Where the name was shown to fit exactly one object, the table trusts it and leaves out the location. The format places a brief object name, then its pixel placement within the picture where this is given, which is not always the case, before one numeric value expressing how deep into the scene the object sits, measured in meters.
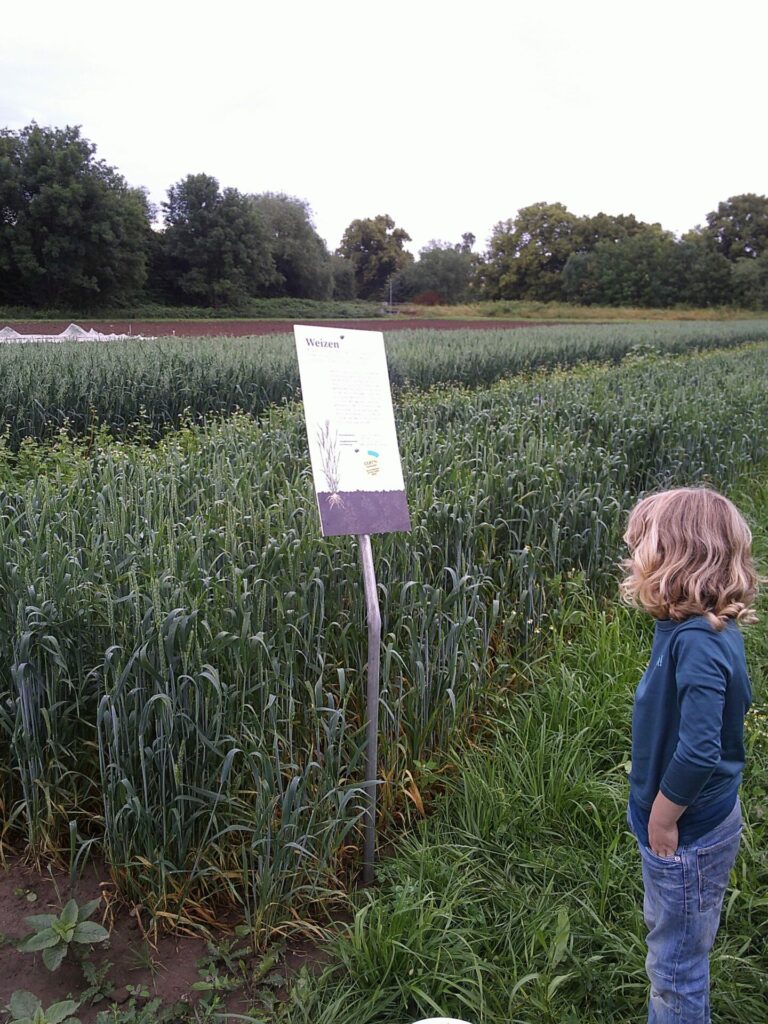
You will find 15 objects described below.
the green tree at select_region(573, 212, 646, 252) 72.56
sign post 2.32
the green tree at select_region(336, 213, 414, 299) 85.88
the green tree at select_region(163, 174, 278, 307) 48.31
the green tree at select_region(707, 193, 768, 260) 65.56
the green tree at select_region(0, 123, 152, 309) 39.12
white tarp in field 18.19
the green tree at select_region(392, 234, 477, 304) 75.50
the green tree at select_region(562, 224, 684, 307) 62.56
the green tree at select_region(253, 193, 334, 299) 58.53
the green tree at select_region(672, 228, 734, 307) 61.09
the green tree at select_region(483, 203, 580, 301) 71.31
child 1.52
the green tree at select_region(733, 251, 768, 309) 57.53
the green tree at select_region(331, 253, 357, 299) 69.88
